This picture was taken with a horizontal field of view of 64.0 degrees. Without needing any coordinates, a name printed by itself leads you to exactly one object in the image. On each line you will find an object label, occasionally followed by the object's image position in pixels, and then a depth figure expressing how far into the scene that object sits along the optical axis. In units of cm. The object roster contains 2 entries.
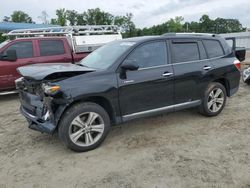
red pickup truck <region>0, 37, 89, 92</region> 567
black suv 297
